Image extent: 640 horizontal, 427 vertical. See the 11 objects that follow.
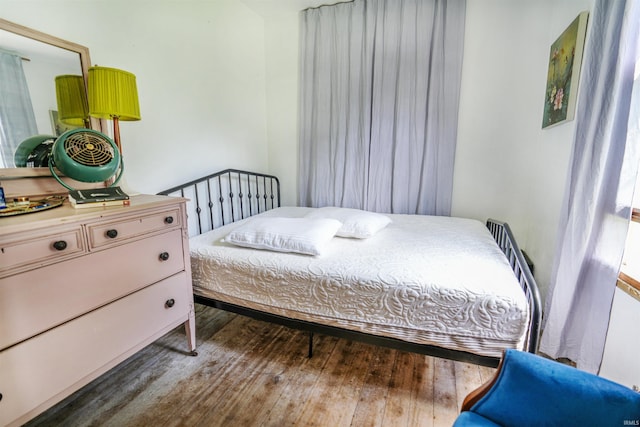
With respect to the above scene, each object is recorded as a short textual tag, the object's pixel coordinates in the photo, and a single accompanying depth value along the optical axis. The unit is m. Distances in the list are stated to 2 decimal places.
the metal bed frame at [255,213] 1.22
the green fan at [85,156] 1.26
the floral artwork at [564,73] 1.65
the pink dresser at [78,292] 0.96
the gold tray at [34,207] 1.07
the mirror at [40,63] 1.28
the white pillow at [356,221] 1.90
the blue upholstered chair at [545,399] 0.72
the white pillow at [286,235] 1.58
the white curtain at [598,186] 1.21
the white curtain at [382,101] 2.48
